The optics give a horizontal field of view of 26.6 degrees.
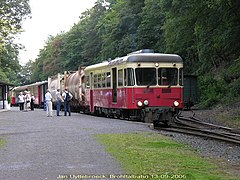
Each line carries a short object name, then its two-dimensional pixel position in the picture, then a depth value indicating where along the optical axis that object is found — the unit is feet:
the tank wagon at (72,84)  112.26
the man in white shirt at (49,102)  93.35
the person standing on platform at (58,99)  96.31
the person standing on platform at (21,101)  141.69
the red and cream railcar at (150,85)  69.10
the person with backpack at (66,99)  95.75
